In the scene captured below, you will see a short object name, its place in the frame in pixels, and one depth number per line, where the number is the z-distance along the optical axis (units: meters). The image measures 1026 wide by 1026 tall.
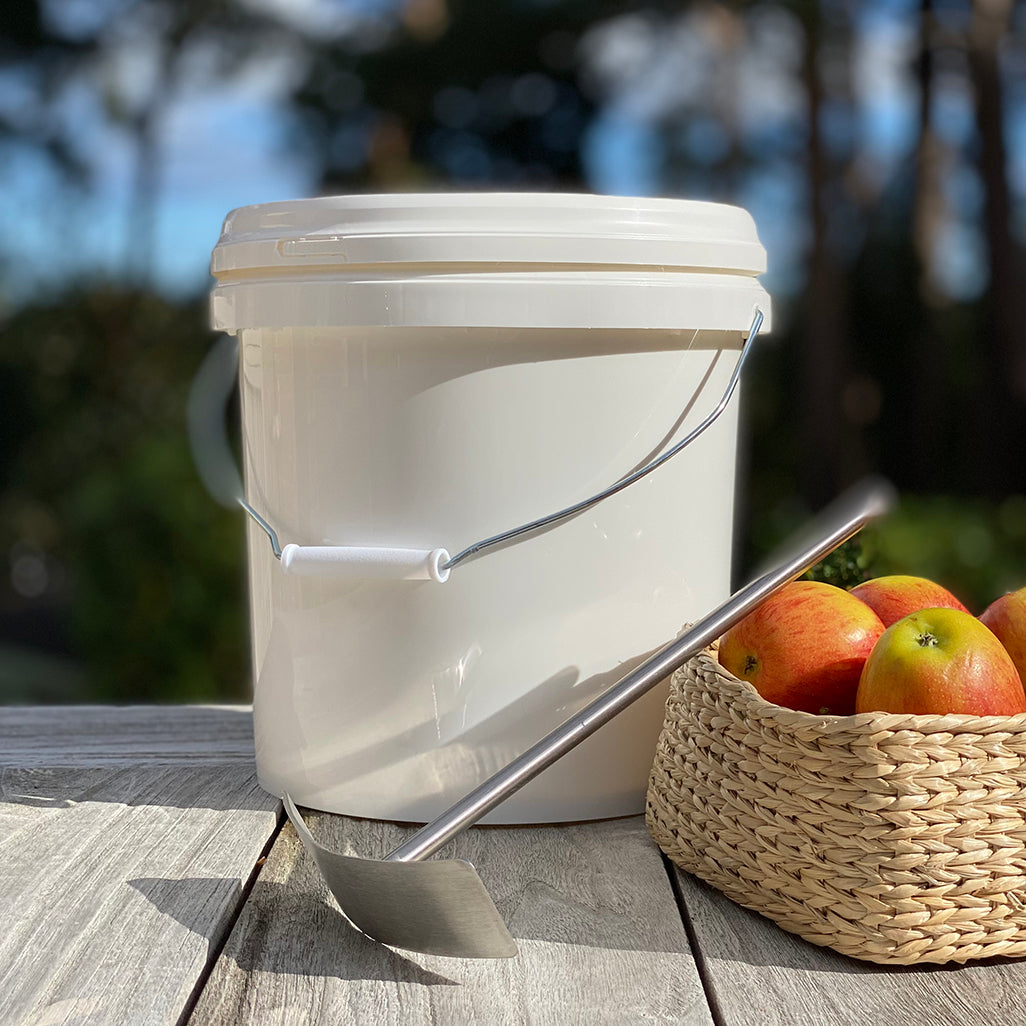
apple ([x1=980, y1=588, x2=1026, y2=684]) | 0.88
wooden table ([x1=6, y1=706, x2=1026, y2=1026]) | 0.71
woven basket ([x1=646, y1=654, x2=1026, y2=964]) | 0.73
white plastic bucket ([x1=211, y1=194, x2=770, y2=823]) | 0.93
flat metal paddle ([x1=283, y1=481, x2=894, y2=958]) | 0.73
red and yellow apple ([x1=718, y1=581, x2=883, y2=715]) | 0.88
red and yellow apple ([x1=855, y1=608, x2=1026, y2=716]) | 0.77
